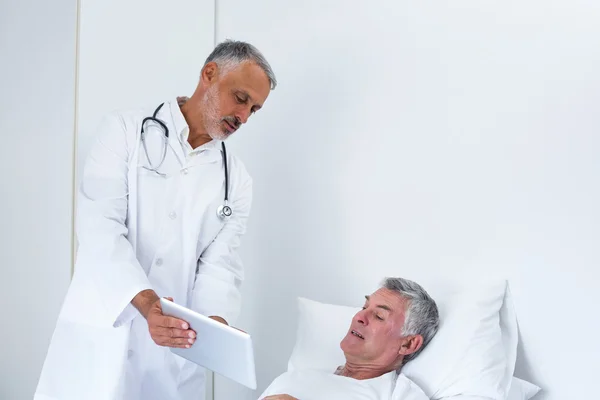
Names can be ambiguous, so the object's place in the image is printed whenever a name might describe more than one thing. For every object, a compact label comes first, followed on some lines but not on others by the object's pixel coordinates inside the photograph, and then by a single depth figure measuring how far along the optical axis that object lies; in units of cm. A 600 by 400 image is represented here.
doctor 162
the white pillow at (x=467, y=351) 165
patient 176
